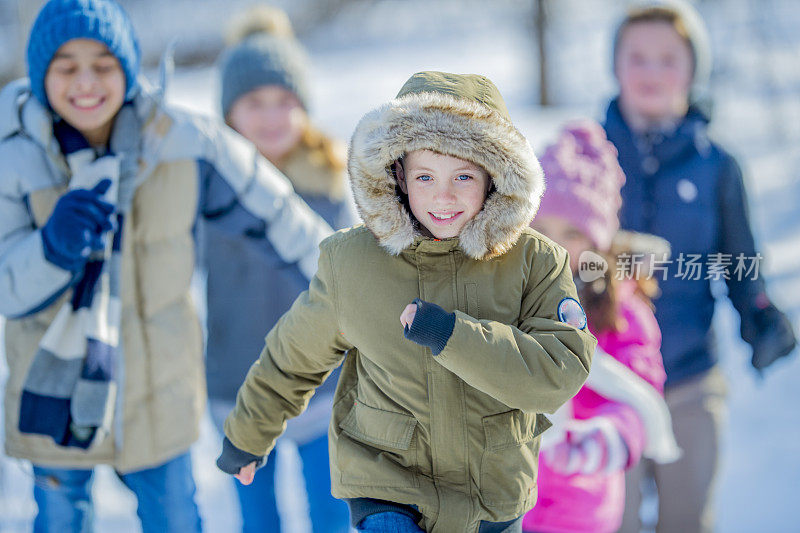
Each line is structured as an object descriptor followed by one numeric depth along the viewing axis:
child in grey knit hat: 5.77
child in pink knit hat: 4.16
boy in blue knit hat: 4.20
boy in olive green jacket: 3.30
